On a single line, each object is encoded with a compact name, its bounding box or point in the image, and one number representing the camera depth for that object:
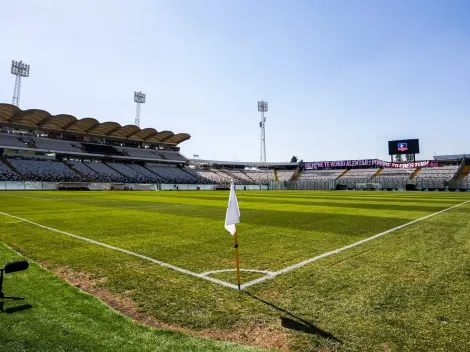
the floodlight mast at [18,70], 73.69
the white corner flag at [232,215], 5.55
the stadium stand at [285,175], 104.31
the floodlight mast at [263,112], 103.06
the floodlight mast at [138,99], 97.94
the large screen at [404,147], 82.88
